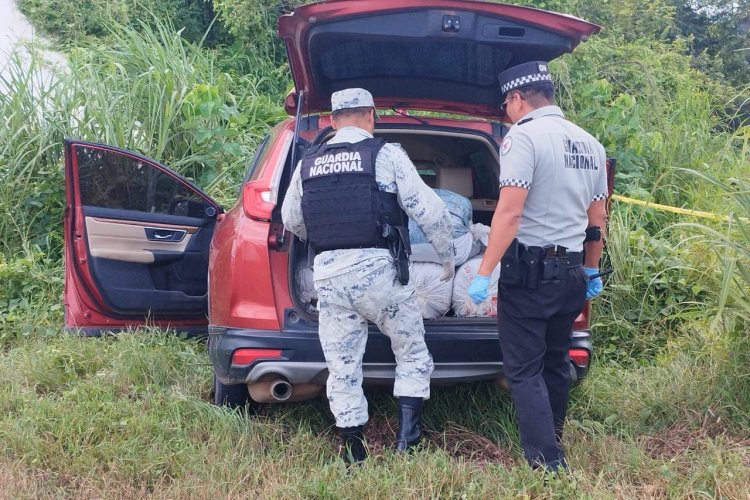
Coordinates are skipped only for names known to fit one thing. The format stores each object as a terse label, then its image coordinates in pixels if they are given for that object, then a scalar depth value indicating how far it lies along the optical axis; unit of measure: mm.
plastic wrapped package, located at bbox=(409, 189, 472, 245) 3762
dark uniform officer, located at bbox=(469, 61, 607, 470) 2885
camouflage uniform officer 3023
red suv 3051
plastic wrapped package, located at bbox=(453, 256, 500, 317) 3414
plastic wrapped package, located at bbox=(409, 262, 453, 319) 3428
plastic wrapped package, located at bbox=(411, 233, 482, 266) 3607
